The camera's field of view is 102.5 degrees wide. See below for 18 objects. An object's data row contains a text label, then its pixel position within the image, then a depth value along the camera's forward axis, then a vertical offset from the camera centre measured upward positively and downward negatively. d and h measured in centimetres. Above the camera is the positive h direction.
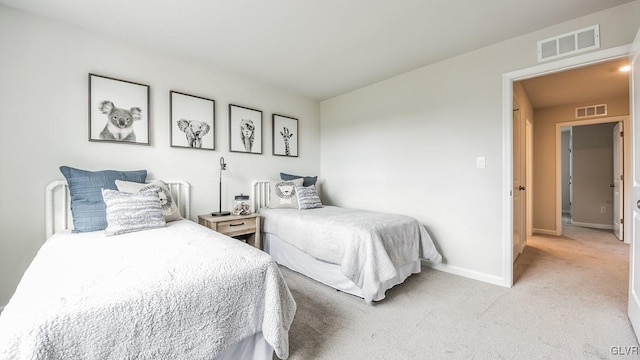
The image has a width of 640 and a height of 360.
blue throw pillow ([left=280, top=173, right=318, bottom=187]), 378 +2
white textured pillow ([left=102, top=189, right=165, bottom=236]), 194 -26
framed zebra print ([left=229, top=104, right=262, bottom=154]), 332 +67
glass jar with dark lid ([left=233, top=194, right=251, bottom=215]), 310 -32
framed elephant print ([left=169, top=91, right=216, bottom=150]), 284 +68
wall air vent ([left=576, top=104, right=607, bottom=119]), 426 +117
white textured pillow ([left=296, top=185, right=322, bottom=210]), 337 -25
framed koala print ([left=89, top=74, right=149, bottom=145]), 237 +67
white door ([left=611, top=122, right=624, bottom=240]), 427 -6
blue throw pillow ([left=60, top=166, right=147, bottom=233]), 204 -14
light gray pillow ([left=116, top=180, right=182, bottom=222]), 221 -11
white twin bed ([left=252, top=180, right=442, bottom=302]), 216 -65
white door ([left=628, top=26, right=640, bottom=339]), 170 -8
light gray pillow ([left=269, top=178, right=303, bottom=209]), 338 -21
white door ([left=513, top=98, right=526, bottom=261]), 307 +1
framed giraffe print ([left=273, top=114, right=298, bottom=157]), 382 +67
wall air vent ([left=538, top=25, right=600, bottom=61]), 211 +118
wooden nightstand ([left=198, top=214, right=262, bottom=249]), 274 -50
